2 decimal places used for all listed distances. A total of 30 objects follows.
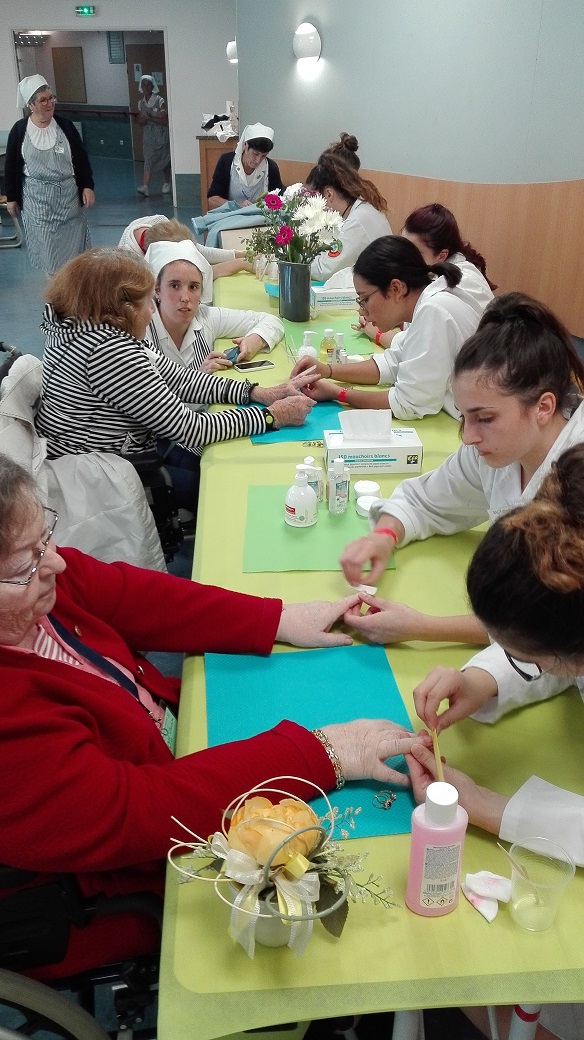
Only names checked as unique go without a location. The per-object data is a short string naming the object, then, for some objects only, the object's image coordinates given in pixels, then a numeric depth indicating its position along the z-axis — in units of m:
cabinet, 8.52
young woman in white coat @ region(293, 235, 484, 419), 2.48
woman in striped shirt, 2.26
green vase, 3.40
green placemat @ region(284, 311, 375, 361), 3.22
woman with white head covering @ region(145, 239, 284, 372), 2.86
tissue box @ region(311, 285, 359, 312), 3.73
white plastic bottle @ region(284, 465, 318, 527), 1.87
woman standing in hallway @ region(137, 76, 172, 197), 11.38
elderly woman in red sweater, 1.03
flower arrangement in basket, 0.88
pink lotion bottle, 0.92
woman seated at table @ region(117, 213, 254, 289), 3.23
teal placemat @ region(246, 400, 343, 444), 2.45
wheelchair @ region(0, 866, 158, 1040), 1.08
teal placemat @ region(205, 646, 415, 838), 1.22
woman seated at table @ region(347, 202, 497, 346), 2.92
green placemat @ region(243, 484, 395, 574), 1.77
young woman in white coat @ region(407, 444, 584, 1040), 1.00
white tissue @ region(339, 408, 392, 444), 2.19
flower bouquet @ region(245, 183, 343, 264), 3.18
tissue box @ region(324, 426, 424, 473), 2.13
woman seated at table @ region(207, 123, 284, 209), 5.51
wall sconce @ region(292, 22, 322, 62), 6.66
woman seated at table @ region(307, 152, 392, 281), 4.23
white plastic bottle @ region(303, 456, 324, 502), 1.96
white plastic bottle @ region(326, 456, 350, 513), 1.95
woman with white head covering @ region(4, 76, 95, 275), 5.55
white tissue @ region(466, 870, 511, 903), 1.02
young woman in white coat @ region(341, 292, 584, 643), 1.52
